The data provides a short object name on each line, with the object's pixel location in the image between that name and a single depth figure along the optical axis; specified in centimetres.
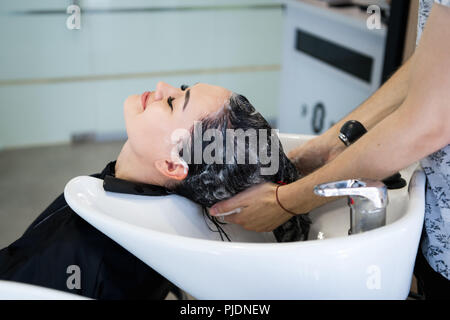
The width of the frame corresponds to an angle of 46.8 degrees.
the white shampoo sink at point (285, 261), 77
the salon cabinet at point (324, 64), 232
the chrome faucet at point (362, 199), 80
